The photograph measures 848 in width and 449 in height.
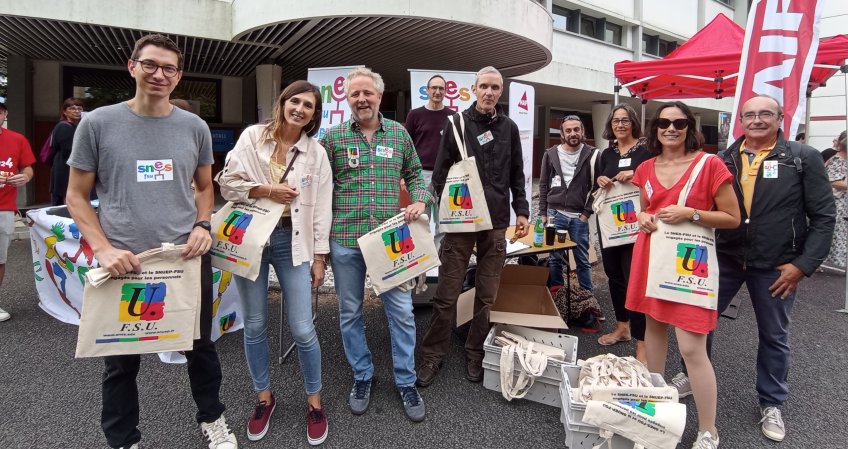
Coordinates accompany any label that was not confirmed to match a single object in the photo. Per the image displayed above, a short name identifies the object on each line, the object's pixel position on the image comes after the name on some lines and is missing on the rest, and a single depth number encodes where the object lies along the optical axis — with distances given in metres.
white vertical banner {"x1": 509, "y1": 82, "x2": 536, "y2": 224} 6.35
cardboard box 3.53
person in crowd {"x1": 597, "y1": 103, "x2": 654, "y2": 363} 3.33
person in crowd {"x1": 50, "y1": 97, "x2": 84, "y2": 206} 4.82
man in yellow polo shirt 2.34
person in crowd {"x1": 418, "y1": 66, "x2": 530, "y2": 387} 2.91
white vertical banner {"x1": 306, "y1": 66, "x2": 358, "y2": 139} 6.38
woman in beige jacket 2.19
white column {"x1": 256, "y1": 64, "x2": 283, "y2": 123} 10.23
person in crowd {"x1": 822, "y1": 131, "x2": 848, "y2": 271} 5.89
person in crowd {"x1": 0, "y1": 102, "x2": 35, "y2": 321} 3.86
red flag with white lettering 3.98
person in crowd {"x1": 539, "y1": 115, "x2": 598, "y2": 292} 4.12
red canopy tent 6.12
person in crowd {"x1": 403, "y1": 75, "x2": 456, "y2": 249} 4.36
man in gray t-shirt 1.81
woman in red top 2.16
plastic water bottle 3.81
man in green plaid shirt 2.46
